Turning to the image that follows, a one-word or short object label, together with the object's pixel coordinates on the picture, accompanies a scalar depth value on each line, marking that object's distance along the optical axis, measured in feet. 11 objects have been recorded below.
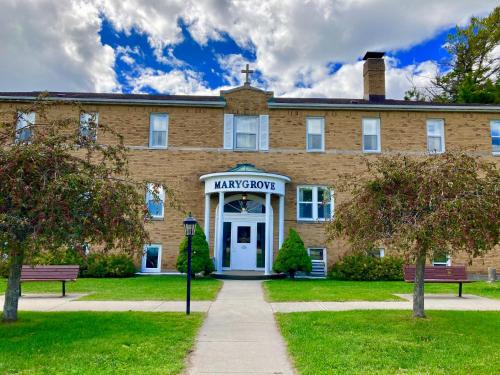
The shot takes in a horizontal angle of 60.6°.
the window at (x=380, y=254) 64.69
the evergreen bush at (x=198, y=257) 57.36
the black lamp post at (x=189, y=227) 34.71
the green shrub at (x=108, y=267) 60.44
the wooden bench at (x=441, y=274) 44.19
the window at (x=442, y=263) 66.39
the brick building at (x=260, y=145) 65.77
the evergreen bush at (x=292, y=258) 59.16
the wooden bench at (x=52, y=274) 42.65
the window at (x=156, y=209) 66.39
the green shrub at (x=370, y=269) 60.58
